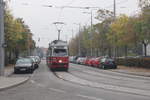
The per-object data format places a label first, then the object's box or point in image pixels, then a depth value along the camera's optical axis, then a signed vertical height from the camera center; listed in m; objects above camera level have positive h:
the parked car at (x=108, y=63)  39.06 -0.68
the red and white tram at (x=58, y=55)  31.49 +0.27
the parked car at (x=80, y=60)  59.54 -0.46
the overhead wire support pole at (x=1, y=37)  22.89 +1.51
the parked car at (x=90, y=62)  49.53 -0.71
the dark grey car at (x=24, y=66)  29.72 -0.79
